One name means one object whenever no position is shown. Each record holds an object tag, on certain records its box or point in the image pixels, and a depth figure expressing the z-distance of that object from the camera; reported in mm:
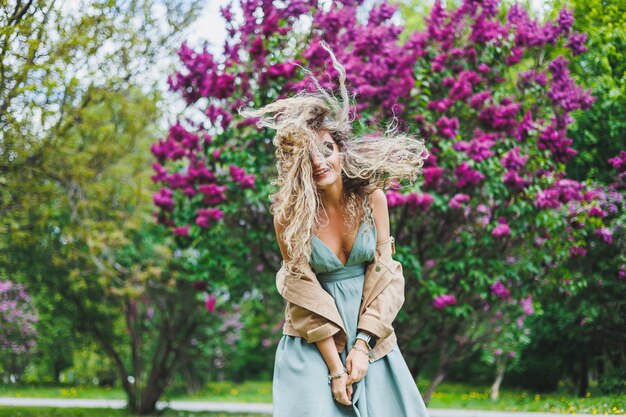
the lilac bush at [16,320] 11219
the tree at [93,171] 6641
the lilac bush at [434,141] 6438
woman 2699
